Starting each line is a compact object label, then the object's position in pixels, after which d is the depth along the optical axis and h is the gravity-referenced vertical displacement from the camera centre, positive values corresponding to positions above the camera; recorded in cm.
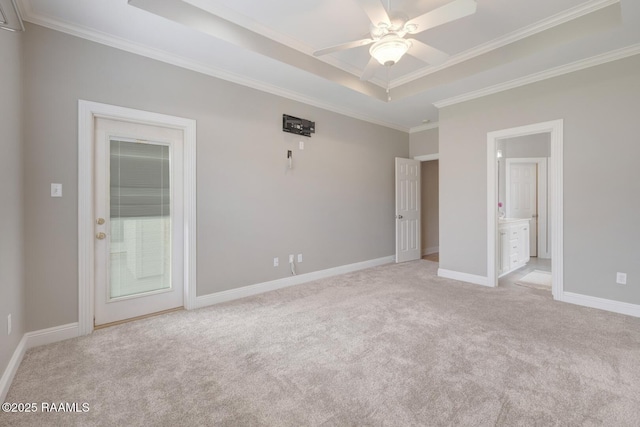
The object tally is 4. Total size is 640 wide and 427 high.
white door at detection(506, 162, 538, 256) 621 +44
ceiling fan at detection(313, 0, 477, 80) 192 +142
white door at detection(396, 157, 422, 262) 541 +6
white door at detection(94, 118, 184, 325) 267 -7
